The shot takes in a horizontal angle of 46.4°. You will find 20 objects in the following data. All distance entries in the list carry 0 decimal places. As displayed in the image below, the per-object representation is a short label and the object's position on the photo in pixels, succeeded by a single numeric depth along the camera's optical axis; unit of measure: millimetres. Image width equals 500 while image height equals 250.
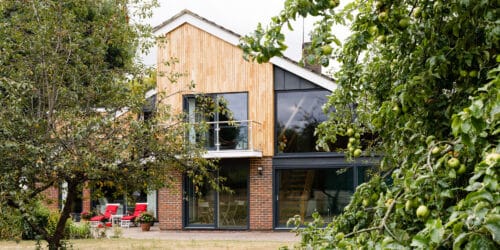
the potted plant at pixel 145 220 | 19906
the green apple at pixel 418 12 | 3328
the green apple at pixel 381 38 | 3385
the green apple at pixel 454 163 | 2303
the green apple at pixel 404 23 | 3215
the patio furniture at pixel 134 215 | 21984
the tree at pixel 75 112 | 7386
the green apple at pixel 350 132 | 3848
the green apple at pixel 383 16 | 3148
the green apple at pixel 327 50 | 3041
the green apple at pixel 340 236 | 2512
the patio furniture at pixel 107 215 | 22281
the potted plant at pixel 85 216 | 21506
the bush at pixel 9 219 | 7302
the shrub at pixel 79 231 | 17172
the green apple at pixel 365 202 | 3247
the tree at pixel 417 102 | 1868
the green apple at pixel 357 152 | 3572
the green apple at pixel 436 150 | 2520
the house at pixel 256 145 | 18188
